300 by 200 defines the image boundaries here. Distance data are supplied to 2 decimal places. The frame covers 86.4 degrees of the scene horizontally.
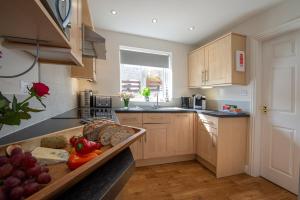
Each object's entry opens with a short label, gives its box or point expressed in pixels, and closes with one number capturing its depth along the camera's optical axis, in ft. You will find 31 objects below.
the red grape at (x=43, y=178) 1.27
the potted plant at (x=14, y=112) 1.37
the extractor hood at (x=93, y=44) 5.20
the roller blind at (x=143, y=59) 10.43
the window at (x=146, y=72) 10.52
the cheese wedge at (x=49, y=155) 1.83
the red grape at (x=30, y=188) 1.14
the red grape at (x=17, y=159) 1.25
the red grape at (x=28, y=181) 1.19
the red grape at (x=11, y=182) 1.09
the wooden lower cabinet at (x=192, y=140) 7.50
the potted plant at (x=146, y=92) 10.46
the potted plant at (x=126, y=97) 9.73
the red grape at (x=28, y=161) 1.27
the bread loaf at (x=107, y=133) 2.56
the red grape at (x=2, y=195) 1.03
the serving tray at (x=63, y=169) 1.20
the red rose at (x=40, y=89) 1.53
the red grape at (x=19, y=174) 1.17
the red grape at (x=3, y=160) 1.23
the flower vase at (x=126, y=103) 9.71
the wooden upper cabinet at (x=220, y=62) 7.70
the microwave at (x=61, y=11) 1.92
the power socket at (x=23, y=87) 3.44
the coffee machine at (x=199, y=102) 10.35
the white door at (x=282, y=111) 6.24
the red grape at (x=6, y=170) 1.13
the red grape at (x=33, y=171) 1.26
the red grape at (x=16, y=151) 1.34
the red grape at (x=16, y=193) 1.07
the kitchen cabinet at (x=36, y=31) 1.64
